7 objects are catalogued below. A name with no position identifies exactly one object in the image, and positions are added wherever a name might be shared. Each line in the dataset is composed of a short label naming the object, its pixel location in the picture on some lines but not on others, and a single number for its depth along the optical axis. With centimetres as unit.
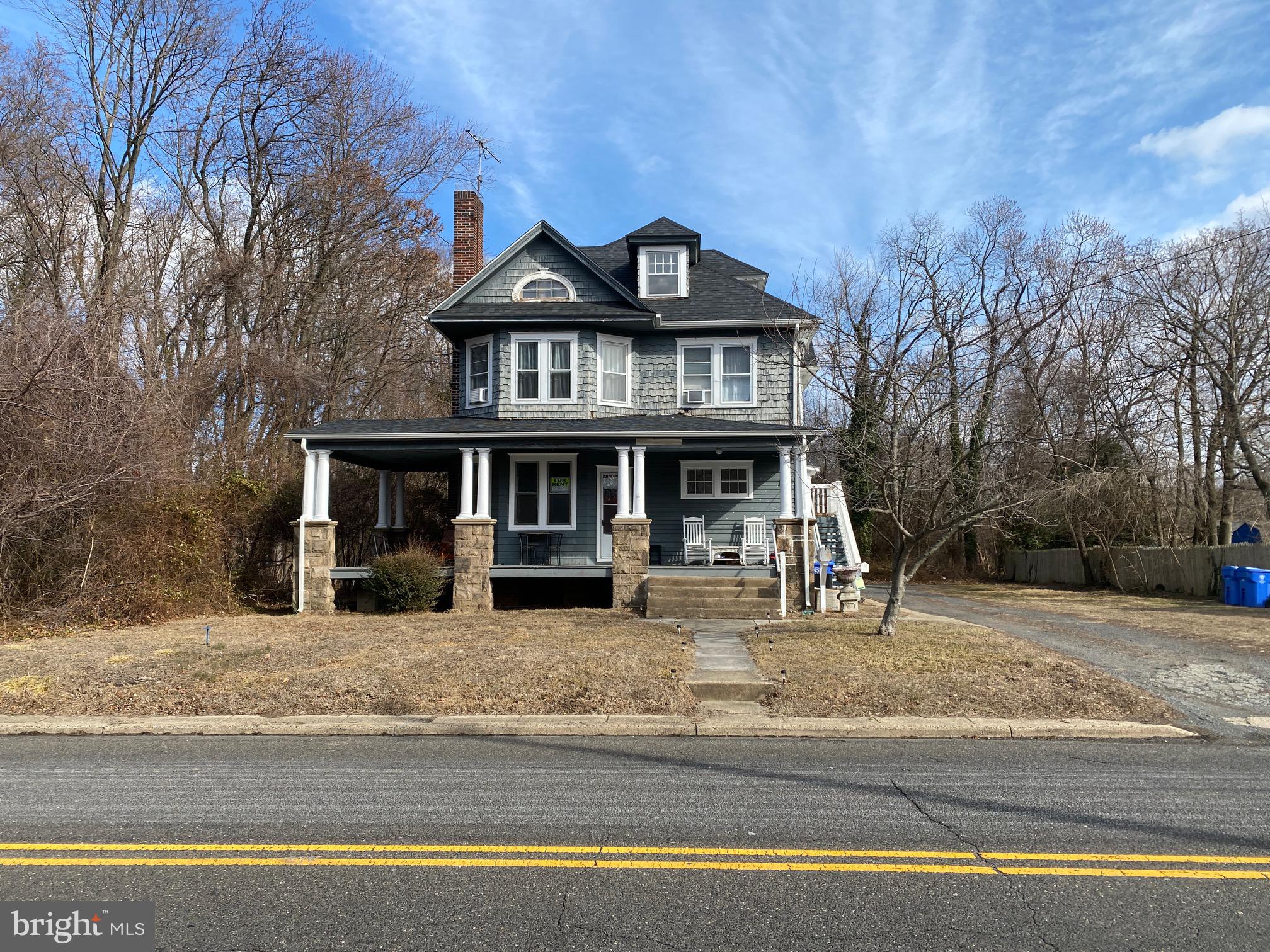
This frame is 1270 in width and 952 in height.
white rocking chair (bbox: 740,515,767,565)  2008
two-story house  1975
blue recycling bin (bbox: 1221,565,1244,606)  2120
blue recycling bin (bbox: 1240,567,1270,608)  2055
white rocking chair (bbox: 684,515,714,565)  2000
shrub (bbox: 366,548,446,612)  1738
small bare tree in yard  1252
